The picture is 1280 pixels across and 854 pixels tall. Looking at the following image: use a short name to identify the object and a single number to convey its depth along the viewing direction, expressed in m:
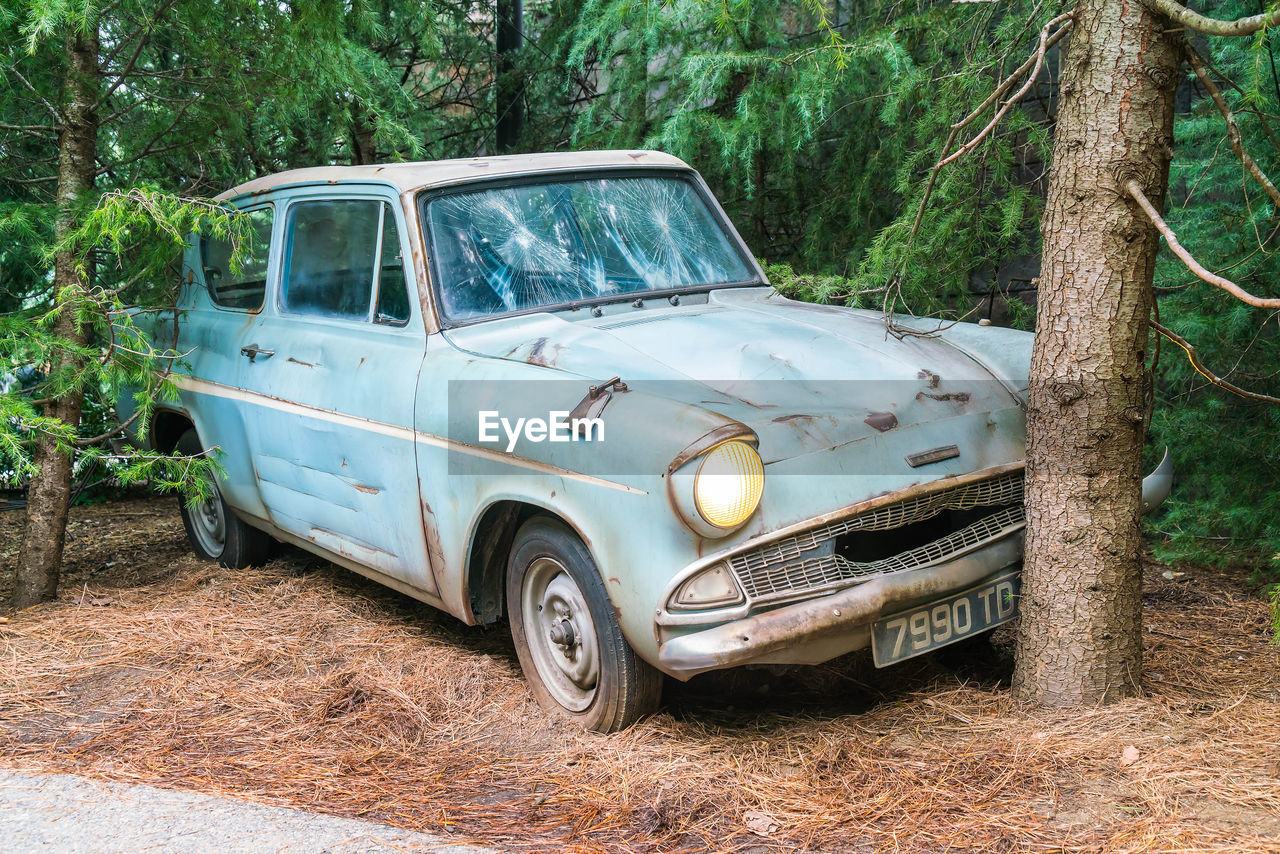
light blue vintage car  3.10
